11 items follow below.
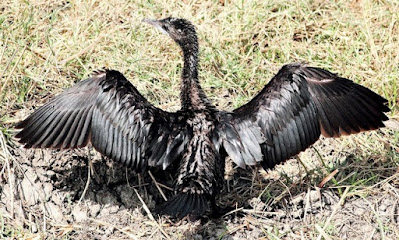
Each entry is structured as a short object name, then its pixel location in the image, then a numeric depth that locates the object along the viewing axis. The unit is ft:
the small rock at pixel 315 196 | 38.19
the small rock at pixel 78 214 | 37.60
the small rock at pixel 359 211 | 37.29
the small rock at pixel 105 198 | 38.70
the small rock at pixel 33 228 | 36.06
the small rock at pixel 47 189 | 37.83
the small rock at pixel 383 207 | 37.55
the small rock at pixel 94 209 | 38.04
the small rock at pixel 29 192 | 37.27
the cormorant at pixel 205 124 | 35.76
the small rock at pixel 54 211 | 37.24
